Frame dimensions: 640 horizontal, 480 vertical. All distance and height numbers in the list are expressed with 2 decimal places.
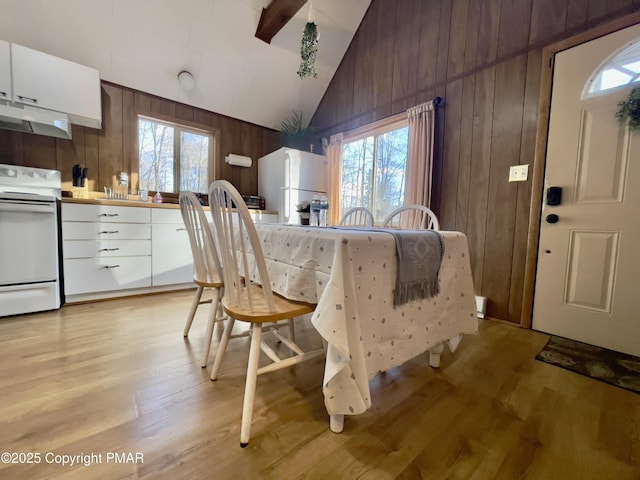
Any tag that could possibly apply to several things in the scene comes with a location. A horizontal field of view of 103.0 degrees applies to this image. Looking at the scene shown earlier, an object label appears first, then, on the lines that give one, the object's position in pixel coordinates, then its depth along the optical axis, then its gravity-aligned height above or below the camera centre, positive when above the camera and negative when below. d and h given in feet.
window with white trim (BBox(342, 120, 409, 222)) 9.01 +2.26
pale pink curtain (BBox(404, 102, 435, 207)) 7.74 +2.34
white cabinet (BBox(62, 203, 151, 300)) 6.82 -0.88
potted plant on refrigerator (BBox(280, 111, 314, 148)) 11.41 +4.20
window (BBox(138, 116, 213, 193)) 9.36 +2.46
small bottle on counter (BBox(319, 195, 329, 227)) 5.07 +0.29
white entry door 5.01 +0.41
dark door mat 4.14 -2.30
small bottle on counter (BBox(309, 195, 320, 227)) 4.96 +0.25
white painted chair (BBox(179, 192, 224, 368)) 4.17 -0.71
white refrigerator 10.50 +1.94
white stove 5.74 -0.88
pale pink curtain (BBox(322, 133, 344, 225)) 10.94 +2.05
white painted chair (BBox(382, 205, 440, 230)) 7.41 +0.27
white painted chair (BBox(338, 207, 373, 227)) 6.71 +0.30
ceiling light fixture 9.00 +4.98
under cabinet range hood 6.40 +2.45
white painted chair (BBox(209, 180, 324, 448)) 2.79 -0.99
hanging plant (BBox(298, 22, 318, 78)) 7.60 +5.50
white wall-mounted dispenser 10.91 +2.69
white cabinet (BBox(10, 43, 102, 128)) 6.45 +3.54
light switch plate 6.20 +1.47
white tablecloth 2.56 -0.87
